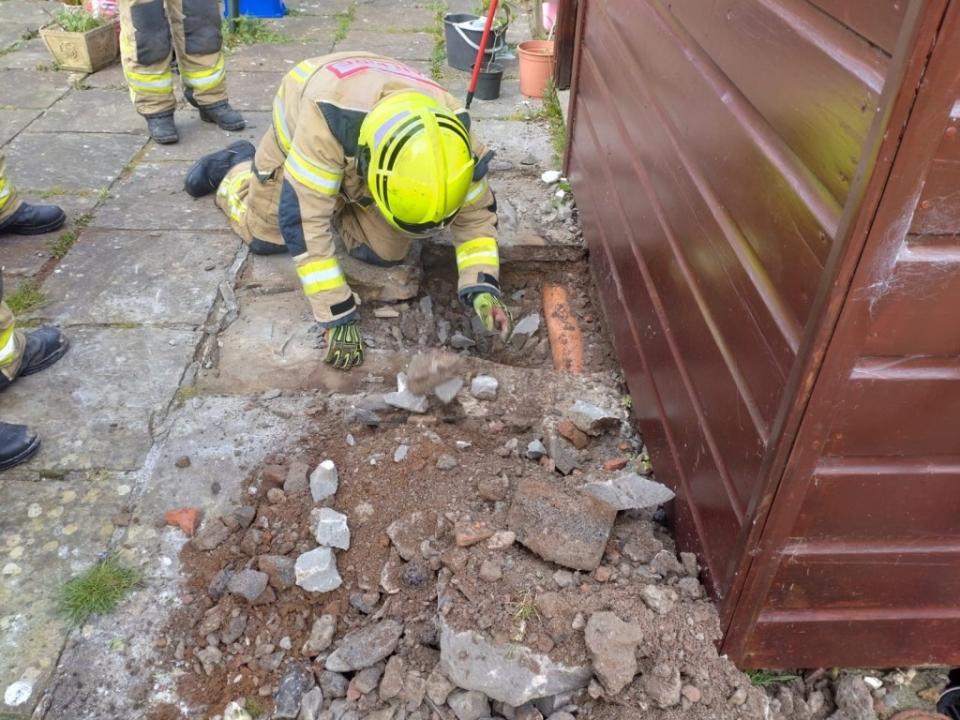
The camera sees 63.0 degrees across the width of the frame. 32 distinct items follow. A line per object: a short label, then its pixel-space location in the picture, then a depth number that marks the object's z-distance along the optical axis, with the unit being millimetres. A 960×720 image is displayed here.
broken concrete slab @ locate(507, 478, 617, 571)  2236
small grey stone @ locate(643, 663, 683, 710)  1961
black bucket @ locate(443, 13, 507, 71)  6141
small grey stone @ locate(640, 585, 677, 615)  2104
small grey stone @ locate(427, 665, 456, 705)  2061
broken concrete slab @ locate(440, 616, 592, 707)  2012
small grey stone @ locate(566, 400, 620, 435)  2936
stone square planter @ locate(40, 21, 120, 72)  6148
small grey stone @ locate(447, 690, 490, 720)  2033
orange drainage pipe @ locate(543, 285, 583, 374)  3672
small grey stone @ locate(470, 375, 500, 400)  3115
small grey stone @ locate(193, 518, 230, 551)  2537
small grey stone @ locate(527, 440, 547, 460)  2822
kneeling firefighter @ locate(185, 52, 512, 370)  2889
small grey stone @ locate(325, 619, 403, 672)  2168
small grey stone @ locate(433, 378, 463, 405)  3006
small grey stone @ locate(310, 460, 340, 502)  2652
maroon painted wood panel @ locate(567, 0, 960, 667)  1429
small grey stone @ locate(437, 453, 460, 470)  2650
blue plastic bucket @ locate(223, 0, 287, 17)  7402
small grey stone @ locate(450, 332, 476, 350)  3773
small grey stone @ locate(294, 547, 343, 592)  2398
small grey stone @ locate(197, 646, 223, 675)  2258
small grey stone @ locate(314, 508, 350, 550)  2480
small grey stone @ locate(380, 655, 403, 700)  2092
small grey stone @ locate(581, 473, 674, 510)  2418
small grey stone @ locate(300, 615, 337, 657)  2262
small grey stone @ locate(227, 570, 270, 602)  2381
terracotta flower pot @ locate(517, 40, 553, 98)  5887
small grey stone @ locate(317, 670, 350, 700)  2160
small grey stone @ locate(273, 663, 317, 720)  2148
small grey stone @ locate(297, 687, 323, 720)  2125
